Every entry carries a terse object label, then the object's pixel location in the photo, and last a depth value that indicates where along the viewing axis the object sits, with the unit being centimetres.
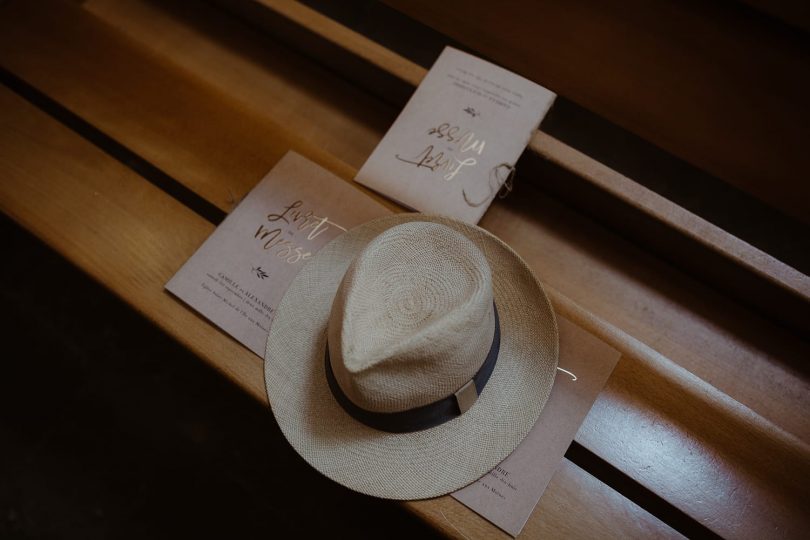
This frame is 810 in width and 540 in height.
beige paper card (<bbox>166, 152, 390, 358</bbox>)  116
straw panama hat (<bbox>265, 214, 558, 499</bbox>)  88
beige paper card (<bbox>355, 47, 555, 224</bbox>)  125
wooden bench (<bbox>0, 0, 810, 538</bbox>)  104
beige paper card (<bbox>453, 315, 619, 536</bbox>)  100
